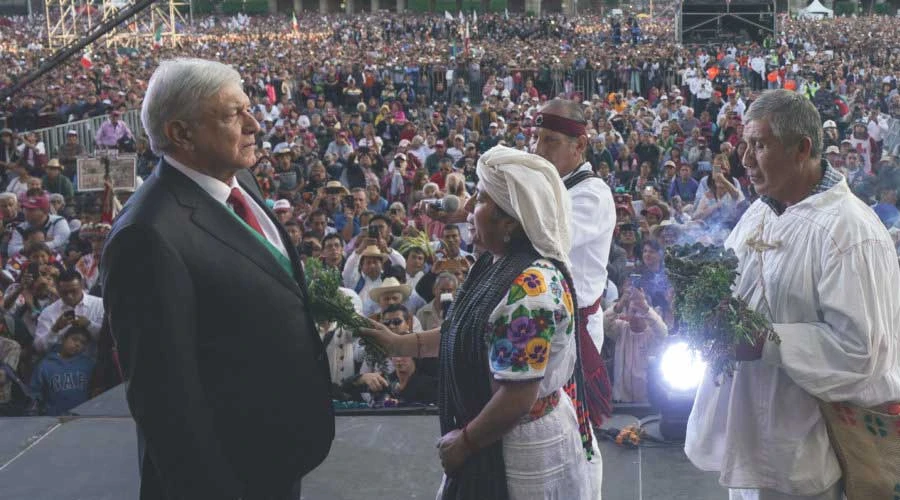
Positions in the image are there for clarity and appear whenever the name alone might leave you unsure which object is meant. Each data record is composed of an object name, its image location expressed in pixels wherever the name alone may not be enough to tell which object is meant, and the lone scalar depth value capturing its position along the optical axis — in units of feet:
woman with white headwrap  8.02
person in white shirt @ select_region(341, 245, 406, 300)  25.25
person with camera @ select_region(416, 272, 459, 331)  22.34
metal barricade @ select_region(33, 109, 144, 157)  52.29
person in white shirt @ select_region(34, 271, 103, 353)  22.99
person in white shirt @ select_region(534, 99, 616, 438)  11.69
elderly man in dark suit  7.23
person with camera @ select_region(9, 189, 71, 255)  32.99
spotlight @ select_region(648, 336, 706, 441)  11.43
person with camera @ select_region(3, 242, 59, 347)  24.29
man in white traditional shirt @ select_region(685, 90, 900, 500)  8.61
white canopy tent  150.41
